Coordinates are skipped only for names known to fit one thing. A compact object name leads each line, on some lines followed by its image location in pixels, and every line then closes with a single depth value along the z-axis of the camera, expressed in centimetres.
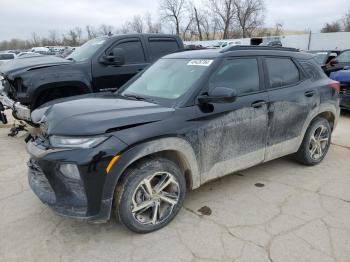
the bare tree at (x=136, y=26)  6781
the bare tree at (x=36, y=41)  9138
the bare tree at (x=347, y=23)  5505
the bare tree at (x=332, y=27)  5614
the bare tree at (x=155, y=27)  6259
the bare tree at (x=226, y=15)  5506
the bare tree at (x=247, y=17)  5500
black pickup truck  549
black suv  271
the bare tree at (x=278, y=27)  5961
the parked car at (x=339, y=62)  1071
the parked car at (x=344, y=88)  761
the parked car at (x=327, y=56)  1231
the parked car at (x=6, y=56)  2397
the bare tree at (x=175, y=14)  5741
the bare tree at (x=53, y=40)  8825
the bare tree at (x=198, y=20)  5738
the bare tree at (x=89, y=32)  7822
